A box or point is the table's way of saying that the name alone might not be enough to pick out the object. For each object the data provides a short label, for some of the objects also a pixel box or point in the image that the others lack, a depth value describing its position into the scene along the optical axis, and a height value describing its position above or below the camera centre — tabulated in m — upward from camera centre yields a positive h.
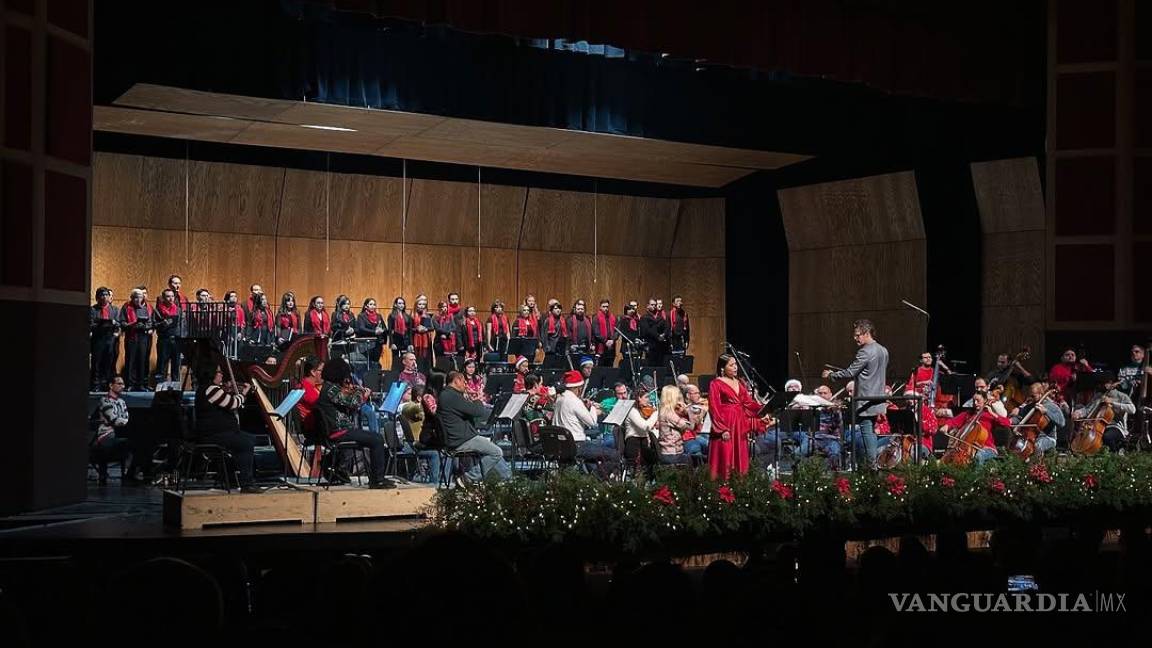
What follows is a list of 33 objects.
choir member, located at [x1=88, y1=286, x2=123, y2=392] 15.48 -0.12
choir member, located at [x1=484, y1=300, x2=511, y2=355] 19.19 +0.10
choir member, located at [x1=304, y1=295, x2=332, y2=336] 17.77 +0.20
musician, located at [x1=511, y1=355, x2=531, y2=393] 13.03 -0.47
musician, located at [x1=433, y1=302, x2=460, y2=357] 18.25 -0.04
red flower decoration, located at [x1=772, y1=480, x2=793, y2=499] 7.76 -0.96
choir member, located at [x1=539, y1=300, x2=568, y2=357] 18.86 +0.03
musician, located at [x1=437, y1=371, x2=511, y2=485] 10.74 -0.79
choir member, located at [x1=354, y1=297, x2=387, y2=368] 17.23 +0.08
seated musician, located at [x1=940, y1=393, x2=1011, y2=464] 12.38 -0.83
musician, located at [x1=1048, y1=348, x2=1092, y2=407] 11.56 -0.34
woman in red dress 10.16 -0.68
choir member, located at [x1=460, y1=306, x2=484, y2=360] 18.45 -0.04
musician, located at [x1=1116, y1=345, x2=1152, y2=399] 11.34 -0.32
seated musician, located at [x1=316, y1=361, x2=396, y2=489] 9.84 -0.61
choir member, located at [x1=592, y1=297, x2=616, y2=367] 19.48 -0.01
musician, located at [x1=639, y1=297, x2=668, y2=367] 19.34 -0.03
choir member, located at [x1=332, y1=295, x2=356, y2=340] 16.89 +0.14
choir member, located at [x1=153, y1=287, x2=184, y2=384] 16.05 -0.03
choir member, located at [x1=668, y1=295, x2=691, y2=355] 19.97 +0.10
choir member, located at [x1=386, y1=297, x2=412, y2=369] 18.03 +0.06
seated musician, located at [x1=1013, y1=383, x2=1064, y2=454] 12.42 -0.76
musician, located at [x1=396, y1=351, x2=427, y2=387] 13.24 -0.44
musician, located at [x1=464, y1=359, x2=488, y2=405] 13.50 -0.57
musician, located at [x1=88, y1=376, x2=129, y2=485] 11.69 -0.99
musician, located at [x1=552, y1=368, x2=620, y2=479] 11.55 -0.89
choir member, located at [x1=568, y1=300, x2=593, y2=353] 19.33 +0.07
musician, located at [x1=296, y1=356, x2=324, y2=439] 9.94 -0.48
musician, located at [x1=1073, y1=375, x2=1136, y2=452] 11.59 -0.70
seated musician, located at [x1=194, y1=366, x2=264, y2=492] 9.86 -0.74
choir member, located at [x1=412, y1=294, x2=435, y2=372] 18.03 +0.03
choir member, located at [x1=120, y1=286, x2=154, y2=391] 15.87 -0.11
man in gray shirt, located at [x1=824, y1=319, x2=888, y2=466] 10.74 -0.25
